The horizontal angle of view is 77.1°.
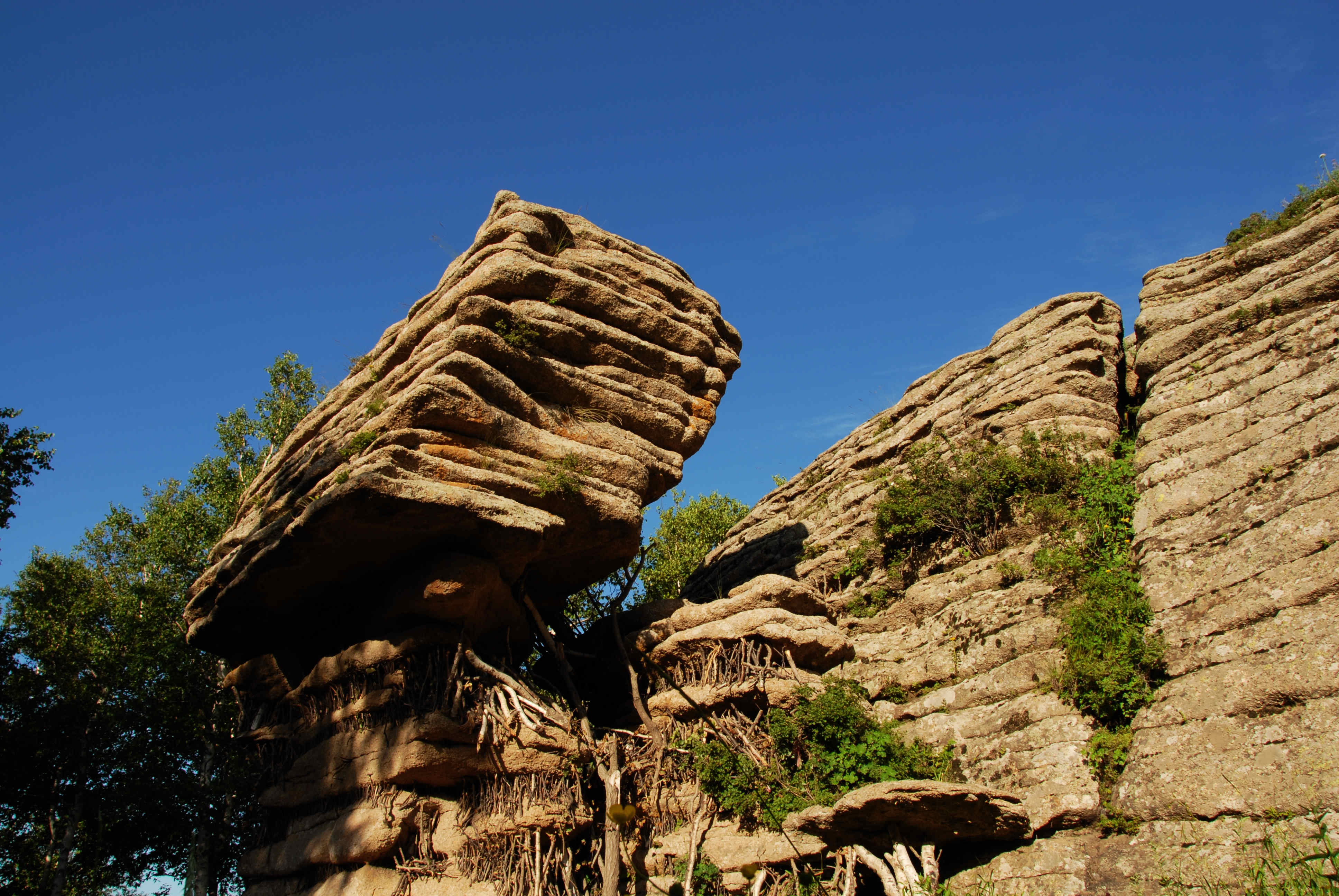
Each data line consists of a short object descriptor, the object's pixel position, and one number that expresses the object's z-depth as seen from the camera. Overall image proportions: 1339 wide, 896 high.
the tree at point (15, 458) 14.16
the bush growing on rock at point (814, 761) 9.45
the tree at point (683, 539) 26.81
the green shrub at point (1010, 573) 11.32
